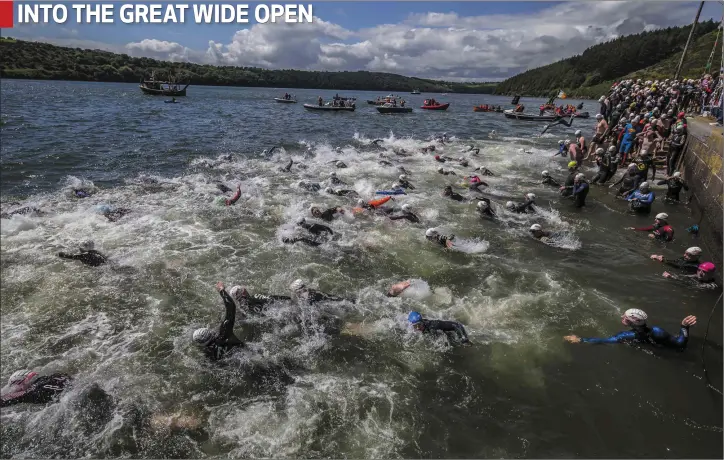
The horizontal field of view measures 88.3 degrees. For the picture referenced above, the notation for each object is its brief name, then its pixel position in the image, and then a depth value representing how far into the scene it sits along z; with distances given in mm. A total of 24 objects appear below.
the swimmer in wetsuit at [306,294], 9531
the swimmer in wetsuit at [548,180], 21422
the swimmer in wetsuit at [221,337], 7789
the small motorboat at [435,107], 69238
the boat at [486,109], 67688
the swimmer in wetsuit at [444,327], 8461
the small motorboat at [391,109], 60656
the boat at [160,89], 75438
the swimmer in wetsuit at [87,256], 11008
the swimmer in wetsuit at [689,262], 11234
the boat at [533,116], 51750
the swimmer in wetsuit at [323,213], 15125
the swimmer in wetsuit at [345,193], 18547
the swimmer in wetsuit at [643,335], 8219
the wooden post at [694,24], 31594
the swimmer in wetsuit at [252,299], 9227
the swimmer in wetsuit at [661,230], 13758
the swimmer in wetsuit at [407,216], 15352
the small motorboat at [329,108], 59006
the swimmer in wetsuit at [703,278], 10656
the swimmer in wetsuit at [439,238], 13195
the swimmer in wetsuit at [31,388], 6547
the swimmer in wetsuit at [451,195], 18528
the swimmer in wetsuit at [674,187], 17625
